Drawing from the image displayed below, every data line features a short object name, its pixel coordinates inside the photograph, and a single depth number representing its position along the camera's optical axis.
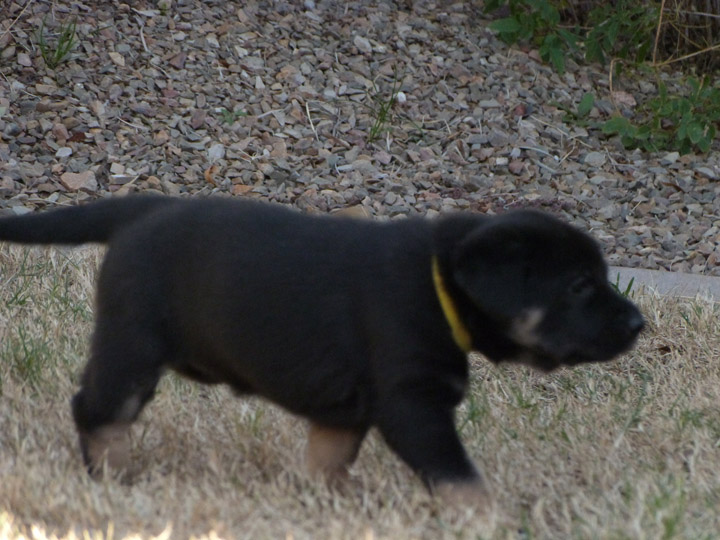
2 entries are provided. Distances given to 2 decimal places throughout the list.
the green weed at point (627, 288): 9.96
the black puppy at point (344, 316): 6.04
